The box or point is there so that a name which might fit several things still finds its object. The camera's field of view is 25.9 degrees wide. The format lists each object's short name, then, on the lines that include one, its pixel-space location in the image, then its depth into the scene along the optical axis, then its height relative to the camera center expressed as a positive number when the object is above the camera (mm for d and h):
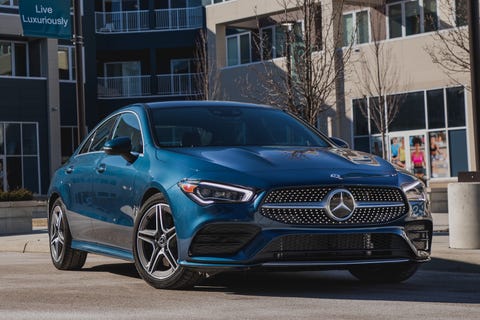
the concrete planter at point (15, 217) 20078 -616
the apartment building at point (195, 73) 36375 +4665
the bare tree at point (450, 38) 31328 +4468
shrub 21062 -215
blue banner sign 22938 +3701
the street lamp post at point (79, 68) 19797 +2232
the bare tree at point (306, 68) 18938 +2014
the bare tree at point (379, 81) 37312 +3374
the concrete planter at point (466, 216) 10680 -467
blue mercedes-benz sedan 7445 -179
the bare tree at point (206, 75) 43466 +4540
